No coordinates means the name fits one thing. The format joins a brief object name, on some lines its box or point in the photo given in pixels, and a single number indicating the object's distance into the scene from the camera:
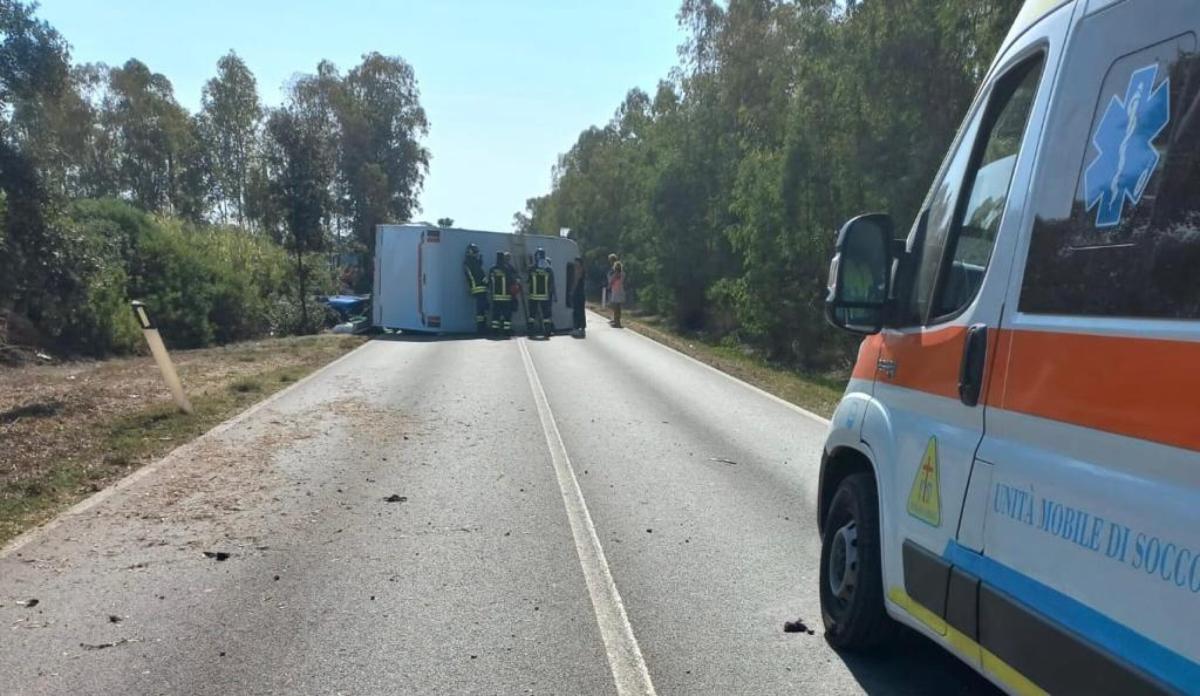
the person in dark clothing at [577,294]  27.30
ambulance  2.29
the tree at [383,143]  58.31
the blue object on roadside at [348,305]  30.64
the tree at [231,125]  58.88
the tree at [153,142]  56.41
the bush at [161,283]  14.16
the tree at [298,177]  26.89
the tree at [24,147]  11.78
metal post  10.95
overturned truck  24.31
